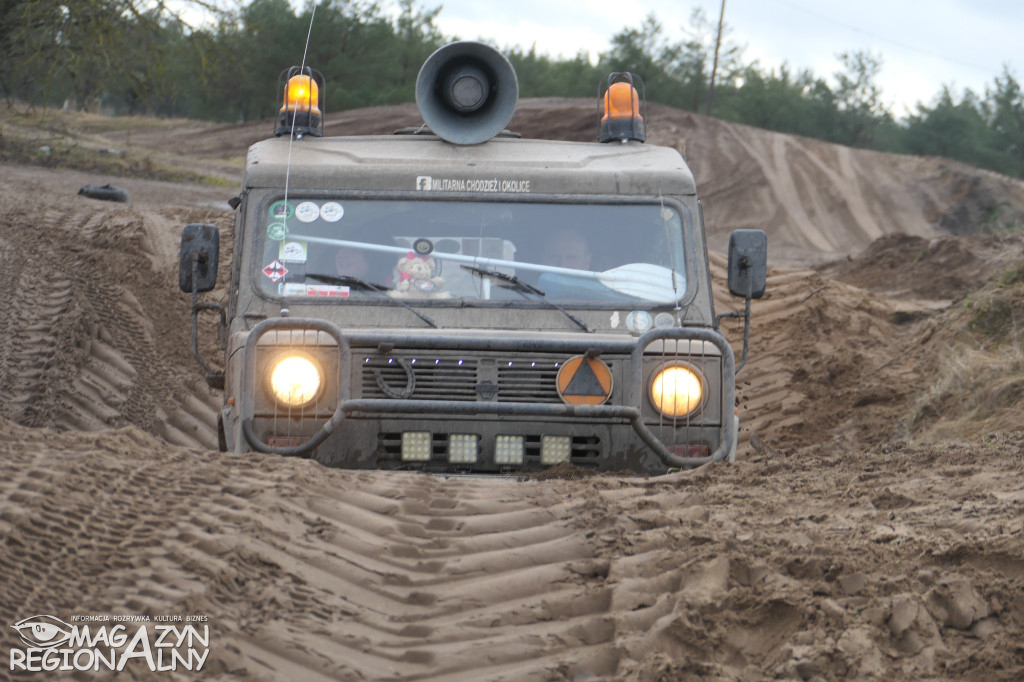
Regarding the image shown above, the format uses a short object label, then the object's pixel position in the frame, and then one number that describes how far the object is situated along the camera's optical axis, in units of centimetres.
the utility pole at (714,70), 8812
